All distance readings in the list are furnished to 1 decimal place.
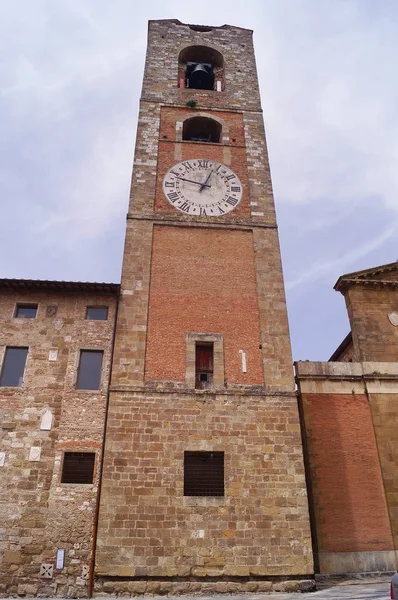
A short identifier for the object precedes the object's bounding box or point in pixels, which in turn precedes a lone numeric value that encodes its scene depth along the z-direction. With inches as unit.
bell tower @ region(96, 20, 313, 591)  475.8
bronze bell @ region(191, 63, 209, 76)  939.3
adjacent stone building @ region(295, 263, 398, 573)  543.5
